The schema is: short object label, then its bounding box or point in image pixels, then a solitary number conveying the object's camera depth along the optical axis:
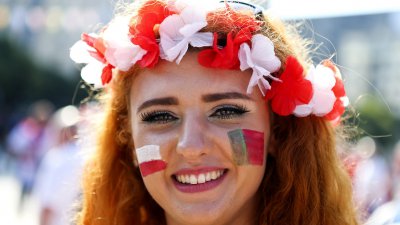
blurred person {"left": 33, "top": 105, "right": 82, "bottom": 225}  9.31
